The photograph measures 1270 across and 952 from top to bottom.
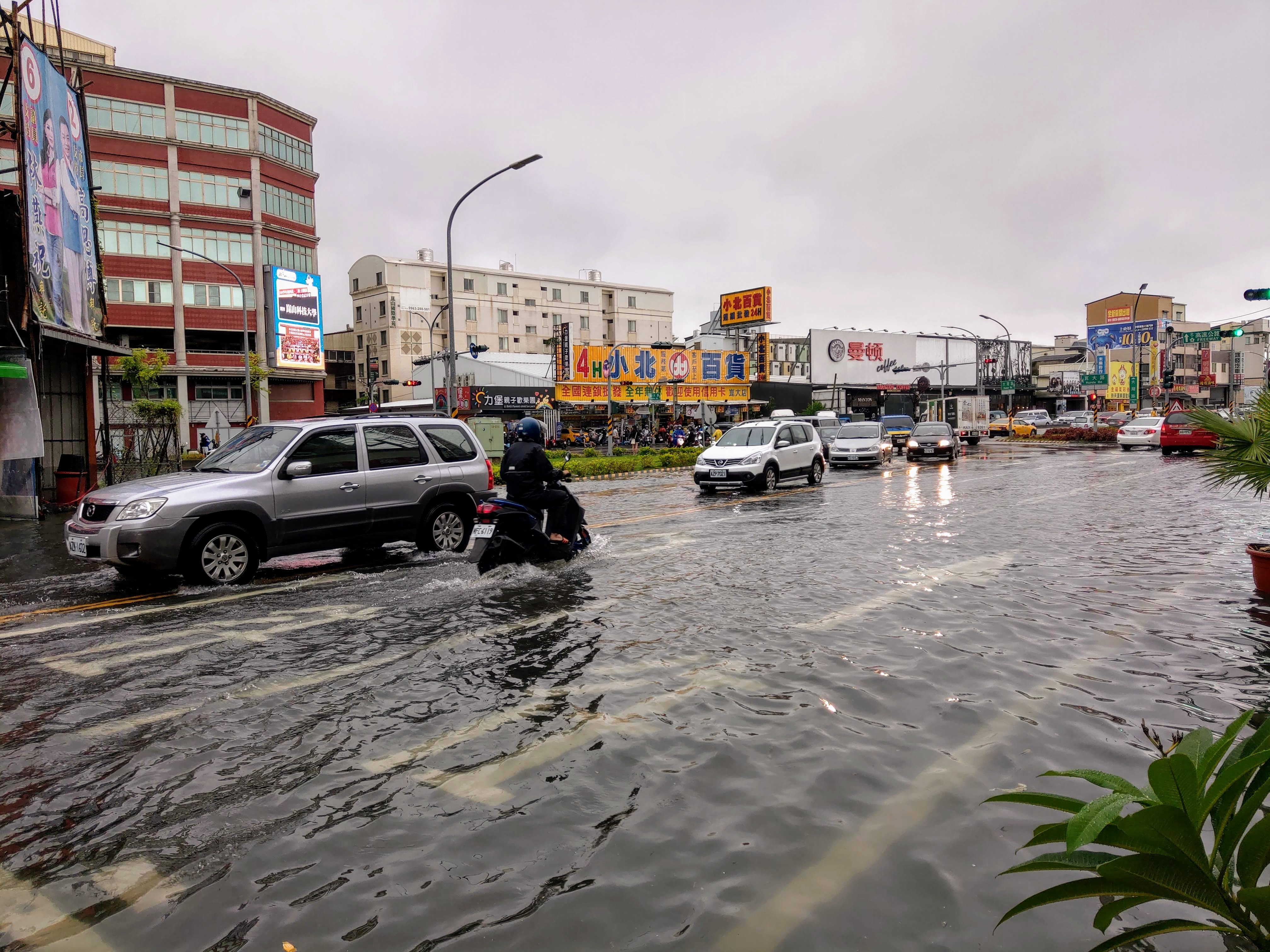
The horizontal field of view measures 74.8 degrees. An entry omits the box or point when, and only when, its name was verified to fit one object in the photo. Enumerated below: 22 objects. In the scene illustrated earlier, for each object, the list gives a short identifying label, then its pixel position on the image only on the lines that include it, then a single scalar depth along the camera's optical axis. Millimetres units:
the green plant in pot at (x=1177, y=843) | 1509
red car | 29781
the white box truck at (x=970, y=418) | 44656
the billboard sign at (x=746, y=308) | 56750
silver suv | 8078
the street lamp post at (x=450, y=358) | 21984
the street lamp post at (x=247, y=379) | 32906
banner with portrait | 14656
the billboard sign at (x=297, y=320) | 51156
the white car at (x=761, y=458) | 18703
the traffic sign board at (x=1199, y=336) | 43469
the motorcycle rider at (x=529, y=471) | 9000
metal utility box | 30500
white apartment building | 73312
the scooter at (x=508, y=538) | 8750
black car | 30641
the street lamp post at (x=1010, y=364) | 68375
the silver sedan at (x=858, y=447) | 28000
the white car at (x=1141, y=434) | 35062
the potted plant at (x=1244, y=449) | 6855
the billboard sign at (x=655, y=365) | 40750
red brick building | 47000
